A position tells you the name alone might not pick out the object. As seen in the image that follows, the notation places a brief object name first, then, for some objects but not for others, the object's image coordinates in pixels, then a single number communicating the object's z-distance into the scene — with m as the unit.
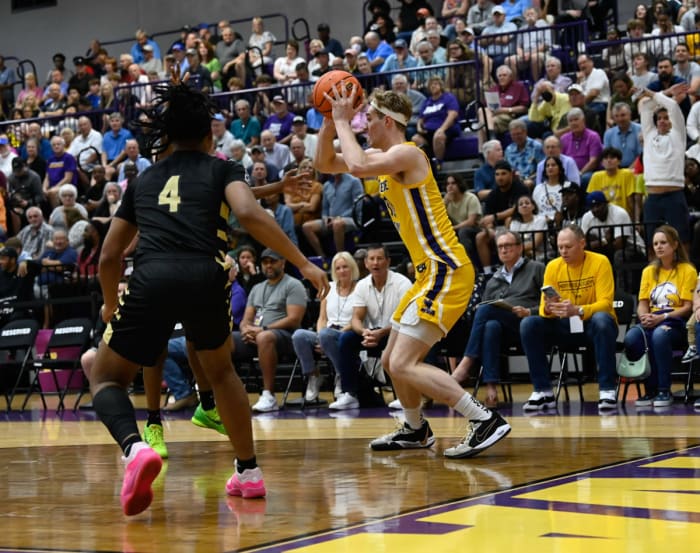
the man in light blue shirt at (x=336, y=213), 13.66
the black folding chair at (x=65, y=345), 12.19
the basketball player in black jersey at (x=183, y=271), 4.88
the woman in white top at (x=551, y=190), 12.49
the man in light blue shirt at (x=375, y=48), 18.66
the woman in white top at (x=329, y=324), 10.88
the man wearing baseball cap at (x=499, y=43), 16.61
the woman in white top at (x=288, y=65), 19.16
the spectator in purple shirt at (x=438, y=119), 15.52
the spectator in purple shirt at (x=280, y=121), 17.06
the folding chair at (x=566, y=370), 9.65
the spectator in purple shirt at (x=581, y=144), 13.48
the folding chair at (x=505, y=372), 10.04
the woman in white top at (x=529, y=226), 12.08
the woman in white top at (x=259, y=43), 20.59
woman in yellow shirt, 9.37
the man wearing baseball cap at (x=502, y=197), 12.74
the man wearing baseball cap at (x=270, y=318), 11.12
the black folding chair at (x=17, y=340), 12.86
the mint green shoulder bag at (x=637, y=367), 9.32
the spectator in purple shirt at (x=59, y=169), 18.05
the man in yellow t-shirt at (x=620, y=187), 12.40
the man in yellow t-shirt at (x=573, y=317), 9.30
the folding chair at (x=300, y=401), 11.02
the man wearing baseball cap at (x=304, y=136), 15.84
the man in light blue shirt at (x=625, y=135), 13.34
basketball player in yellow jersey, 6.43
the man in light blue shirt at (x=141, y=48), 22.67
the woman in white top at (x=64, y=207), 16.17
